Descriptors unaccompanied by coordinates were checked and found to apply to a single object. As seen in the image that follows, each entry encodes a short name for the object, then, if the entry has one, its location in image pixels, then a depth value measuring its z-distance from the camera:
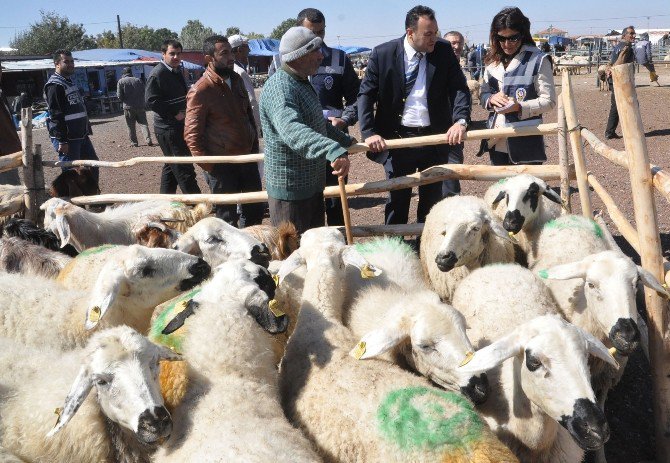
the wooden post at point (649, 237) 3.09
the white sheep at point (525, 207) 4.21
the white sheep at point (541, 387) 2.30
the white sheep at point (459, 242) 3.95
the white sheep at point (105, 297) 3.22
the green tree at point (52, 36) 66.00
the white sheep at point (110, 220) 4.80
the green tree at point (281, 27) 93.56
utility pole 63.37
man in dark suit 4.89
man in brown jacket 5.84
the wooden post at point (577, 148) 4.84
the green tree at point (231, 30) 90.83
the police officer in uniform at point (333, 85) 5.66
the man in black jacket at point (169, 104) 7.48
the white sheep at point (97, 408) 2.31
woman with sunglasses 4.91
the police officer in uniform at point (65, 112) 7.66
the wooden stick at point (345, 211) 4.29
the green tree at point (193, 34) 86.56
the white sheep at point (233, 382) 2.20
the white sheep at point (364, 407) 2.23
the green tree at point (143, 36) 82.50
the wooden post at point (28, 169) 5.97
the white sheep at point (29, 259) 4.32
